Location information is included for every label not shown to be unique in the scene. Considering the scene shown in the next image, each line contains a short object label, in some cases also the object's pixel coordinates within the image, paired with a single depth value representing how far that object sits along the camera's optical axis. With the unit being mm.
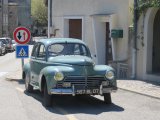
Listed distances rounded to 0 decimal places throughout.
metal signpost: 18203
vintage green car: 11023
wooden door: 24231
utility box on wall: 19359
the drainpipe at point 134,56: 18219
